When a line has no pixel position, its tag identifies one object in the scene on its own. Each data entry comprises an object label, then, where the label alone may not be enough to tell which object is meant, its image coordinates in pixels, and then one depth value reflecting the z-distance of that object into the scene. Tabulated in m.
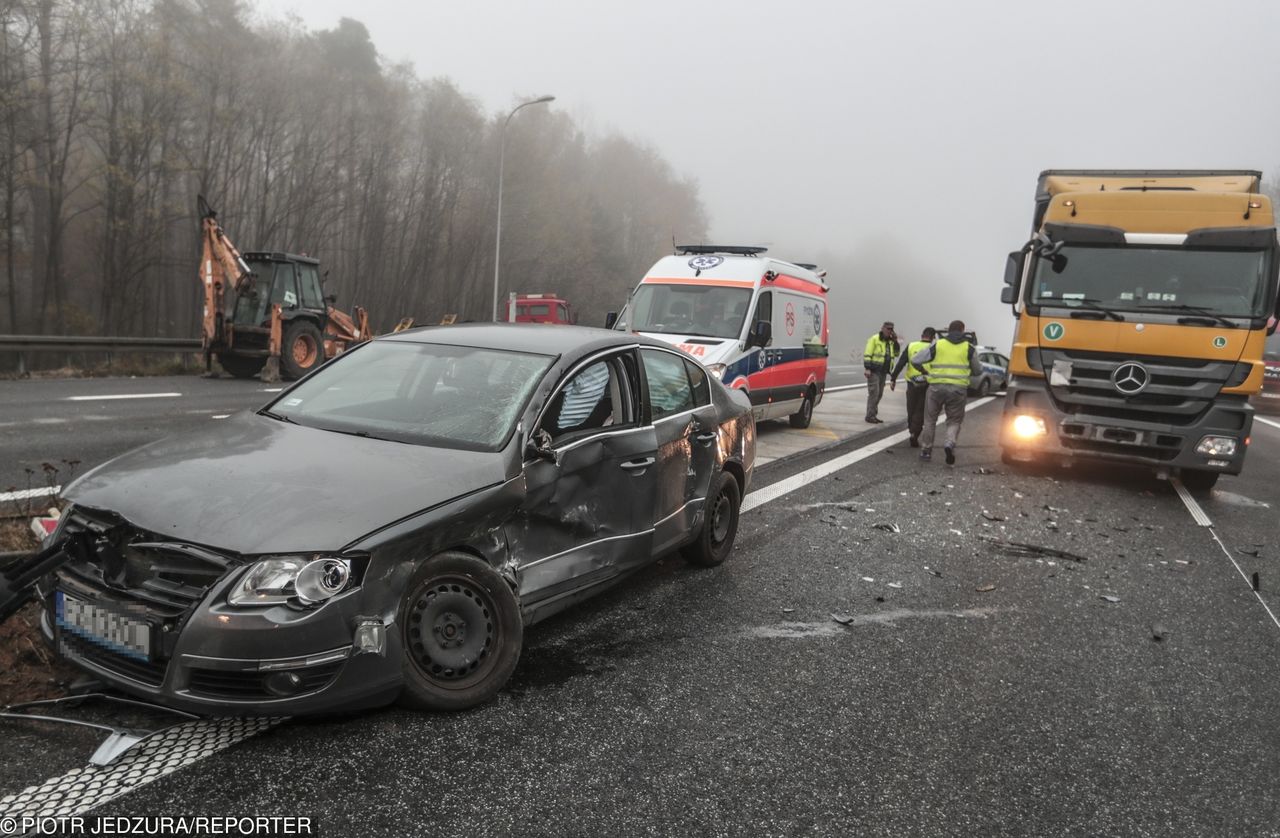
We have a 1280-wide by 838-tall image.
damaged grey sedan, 2.83
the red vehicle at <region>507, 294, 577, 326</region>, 27.50
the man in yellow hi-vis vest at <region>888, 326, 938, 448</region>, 11.54
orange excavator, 17.47
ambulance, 10.88
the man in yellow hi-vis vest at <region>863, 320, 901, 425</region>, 14.79
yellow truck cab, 8.52
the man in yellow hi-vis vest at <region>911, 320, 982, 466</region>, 10.49
